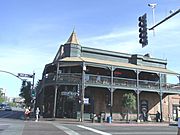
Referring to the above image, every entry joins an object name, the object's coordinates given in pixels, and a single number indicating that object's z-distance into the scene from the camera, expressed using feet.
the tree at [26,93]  223.10
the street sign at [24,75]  102.42
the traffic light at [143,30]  44.59
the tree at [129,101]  112.01
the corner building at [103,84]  110.93
